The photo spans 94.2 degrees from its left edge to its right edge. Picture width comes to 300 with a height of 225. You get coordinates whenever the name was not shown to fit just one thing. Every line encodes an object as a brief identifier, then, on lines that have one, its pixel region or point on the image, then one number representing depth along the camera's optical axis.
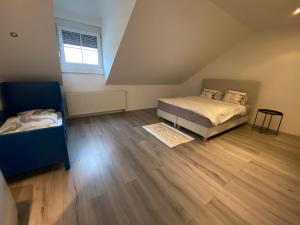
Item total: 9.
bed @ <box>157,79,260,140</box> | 2.58
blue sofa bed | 1.39
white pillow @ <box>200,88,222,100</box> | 3.92
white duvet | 2.53
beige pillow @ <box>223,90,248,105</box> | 3.46
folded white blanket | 1.57
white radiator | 3.28
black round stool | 2.98
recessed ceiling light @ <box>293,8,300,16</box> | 2.32
